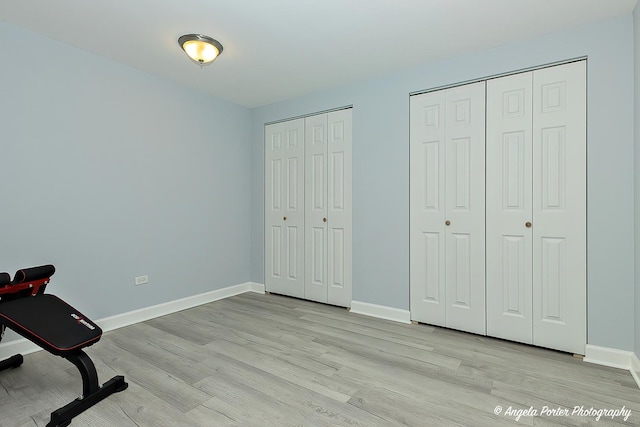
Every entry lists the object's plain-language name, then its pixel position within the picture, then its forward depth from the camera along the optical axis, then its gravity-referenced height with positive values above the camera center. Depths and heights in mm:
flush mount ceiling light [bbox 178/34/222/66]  2771 +1382
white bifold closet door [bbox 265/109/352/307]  3986 -17
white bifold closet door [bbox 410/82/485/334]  3119 -9
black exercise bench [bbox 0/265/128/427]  1898 -710
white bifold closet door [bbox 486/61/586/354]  2684 -4
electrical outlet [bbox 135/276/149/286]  3527 -769
